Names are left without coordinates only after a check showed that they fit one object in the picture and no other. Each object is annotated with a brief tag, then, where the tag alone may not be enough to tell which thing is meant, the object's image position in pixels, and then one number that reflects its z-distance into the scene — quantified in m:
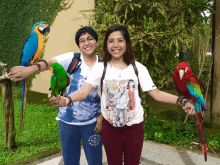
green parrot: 1.04
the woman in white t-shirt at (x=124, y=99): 1.50
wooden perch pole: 3.06
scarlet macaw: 1.36
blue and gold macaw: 1.49
